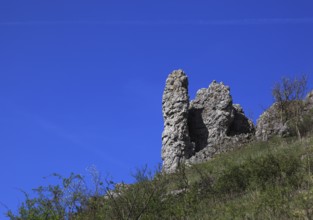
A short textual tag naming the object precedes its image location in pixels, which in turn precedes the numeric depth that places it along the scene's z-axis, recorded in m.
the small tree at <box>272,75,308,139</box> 51.56
